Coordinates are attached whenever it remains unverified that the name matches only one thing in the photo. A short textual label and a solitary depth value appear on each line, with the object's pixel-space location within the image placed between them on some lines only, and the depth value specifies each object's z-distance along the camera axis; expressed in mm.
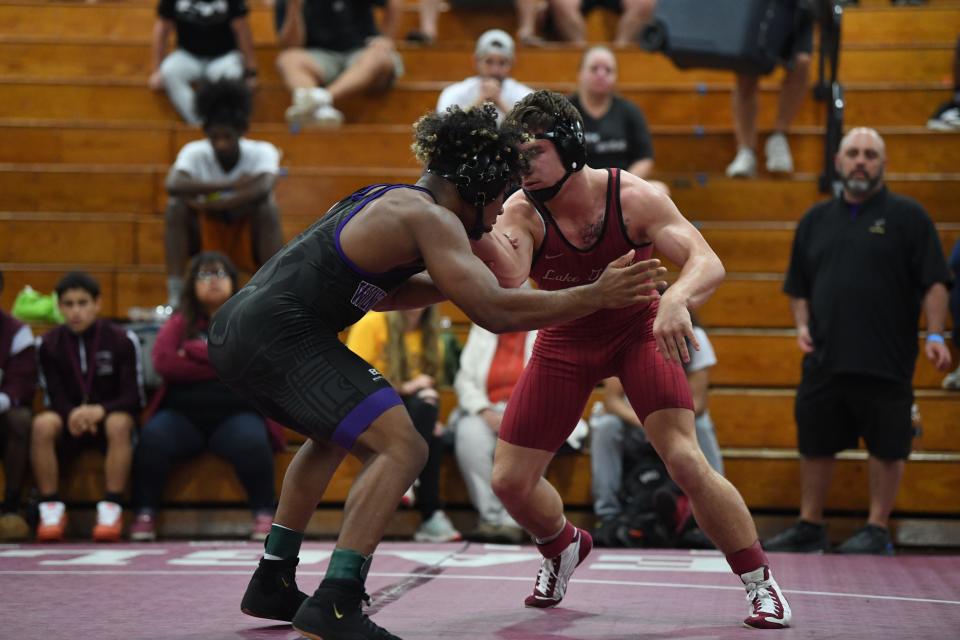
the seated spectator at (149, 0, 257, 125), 17781
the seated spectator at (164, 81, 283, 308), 14617
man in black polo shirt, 12320
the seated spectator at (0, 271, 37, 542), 13195
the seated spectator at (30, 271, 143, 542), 13148
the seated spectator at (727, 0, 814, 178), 15828
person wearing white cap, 16078
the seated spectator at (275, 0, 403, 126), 17297
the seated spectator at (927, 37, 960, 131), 16859
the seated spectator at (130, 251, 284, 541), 13039
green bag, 15039
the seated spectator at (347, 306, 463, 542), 13078
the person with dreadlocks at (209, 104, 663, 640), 7020
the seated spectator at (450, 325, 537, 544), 12937
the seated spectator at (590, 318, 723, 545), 12781
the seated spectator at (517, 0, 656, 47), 19672
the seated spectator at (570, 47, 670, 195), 15484
